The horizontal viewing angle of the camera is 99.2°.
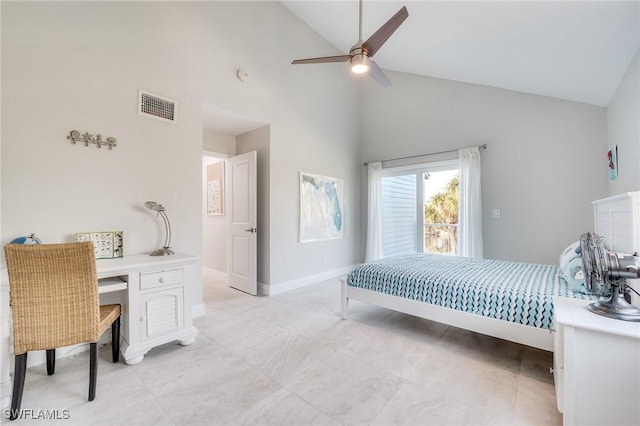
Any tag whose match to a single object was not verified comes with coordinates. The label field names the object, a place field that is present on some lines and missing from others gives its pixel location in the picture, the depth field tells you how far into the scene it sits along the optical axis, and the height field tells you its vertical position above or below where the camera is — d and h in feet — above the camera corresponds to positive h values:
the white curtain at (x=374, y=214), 16.70 -0.06
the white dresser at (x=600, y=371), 4.01 -2.45
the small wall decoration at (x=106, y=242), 7.62 -0.77
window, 14.58 +0.23
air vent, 8.74 +3.62
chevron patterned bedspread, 6.38 -1.98
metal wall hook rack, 7.51 +2.19
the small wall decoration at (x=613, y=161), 8.69 +1.62
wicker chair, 5.14 -1.66
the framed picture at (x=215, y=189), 15.94 +1.54
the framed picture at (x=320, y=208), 14.08 +0.32
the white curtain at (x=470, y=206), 12.98 +0.30
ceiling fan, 6.80 +4.47
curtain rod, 13.07 +3.20
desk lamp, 8.55 -0.41
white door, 12.60 -0.41
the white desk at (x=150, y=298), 6.84 -2.25
